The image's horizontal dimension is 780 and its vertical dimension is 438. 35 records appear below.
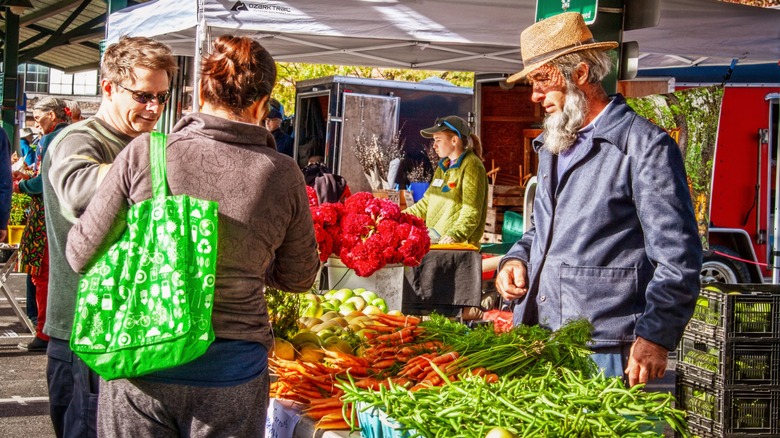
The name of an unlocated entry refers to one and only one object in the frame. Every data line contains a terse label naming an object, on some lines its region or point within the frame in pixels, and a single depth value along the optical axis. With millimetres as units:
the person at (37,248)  7787
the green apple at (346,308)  4985
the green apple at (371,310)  4997
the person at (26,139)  15439
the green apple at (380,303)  5262
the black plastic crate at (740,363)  4621
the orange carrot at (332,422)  3057
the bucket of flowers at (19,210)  12359
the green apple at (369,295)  5337
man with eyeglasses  3084
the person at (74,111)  9922
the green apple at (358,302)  5141
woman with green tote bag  2416
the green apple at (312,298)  4963
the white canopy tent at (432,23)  7156
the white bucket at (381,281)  5586
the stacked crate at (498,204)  11727
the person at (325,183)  9156
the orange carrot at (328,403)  3156
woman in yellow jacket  7827
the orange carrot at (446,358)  3229
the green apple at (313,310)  4848
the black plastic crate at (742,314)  4641
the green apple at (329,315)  4574
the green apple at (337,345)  3893
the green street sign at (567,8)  4923
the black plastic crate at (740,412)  4602
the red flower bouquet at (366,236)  5305
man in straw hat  2961
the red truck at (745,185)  10523
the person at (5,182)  7199
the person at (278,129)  11344
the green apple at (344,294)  5248
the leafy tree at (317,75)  25500
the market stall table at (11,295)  8992
